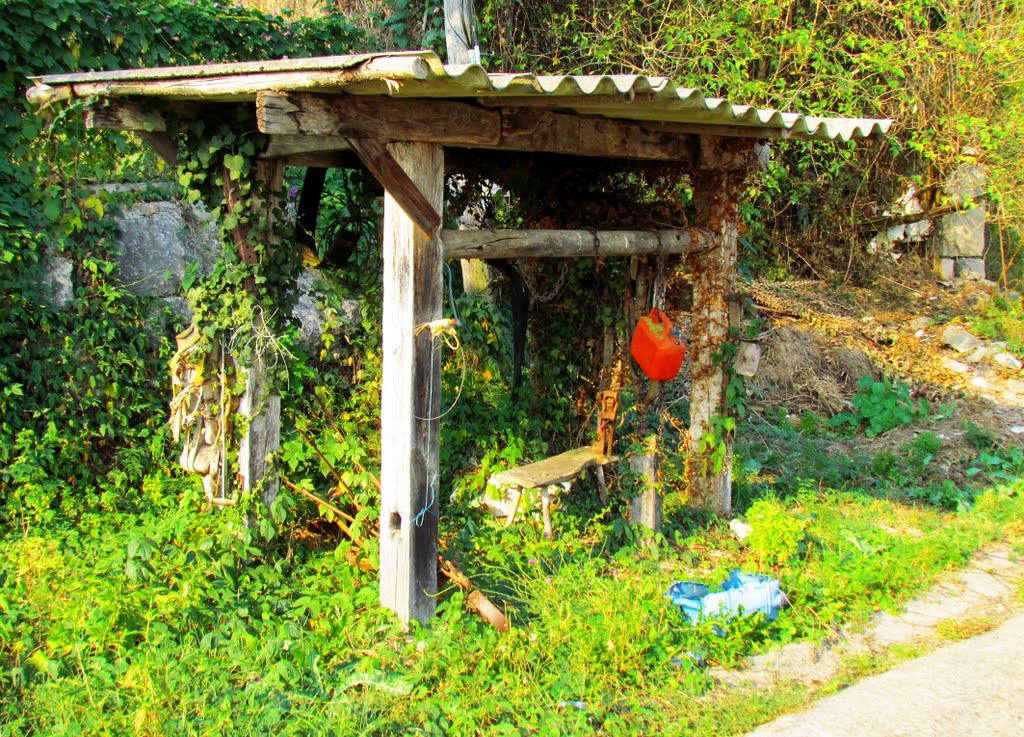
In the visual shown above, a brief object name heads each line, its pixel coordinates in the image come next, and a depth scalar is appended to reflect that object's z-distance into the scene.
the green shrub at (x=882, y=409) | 8.76
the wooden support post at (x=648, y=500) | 5.86
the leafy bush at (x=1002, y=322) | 10.44
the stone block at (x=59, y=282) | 6.41
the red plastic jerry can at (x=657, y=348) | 5.58
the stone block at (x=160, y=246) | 6.95
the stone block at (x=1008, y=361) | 9.95
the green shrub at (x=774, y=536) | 5.56
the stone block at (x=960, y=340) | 10.37
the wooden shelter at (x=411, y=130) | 3.54
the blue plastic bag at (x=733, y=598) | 4.77
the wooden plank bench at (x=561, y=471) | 5.48
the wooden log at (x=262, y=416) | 4.46
